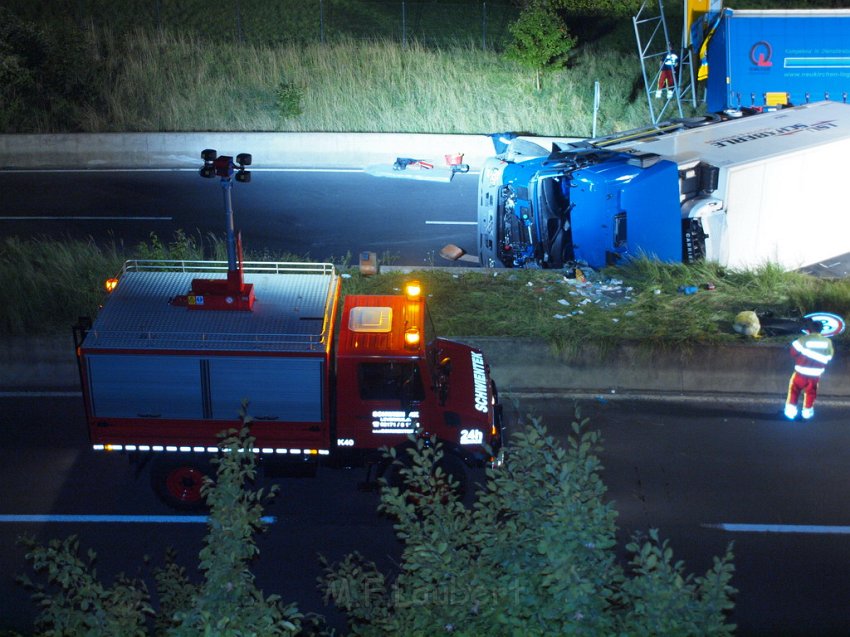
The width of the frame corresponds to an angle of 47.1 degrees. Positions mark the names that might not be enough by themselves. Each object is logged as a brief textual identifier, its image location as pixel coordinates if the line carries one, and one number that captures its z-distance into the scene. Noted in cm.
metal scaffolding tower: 2167
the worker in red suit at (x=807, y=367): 1062
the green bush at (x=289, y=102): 2428
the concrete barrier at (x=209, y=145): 2275
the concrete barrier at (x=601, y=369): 1176
